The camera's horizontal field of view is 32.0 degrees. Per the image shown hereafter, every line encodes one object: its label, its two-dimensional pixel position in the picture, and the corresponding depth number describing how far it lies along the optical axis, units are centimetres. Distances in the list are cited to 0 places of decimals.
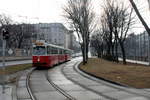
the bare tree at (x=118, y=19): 4203
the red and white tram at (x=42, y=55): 3034
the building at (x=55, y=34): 13534
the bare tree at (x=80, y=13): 4053
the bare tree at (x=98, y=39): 7140
